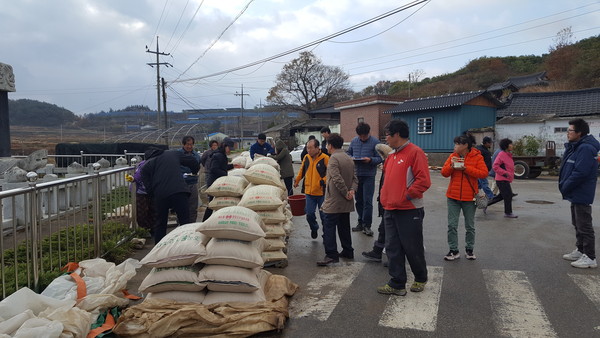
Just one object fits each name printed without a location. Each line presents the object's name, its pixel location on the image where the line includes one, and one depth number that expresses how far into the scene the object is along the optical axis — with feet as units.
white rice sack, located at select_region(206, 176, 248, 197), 20.07
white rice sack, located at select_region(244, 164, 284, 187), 21.20
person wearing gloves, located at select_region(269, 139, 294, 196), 29.22
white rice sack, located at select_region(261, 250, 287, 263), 16.85
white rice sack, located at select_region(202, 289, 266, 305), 12.08
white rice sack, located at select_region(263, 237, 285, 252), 17.07
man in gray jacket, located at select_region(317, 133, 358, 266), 17.22
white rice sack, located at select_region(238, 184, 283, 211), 17.67
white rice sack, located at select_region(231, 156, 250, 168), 34.17
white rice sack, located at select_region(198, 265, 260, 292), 12.12
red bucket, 21.66
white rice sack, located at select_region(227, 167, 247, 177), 24.98
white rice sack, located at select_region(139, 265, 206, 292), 12.17
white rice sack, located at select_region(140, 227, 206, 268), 12.25
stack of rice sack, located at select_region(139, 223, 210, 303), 12.18
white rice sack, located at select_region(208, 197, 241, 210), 19.81
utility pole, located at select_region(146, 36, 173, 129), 107.18
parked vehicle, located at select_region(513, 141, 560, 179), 53.78
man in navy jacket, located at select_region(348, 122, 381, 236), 21.48
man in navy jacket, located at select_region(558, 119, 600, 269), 16.14
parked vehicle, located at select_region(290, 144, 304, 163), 92.38
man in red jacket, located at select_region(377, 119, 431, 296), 13.26
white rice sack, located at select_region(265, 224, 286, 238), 17.21
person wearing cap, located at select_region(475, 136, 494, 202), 25.84
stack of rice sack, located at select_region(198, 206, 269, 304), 12.17
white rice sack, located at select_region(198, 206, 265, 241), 12.98
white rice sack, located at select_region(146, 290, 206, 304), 12.16
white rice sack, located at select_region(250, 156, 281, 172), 26.68
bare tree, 171.42
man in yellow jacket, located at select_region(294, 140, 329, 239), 20.18
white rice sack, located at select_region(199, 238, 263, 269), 12.48
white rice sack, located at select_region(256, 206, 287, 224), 17.58
